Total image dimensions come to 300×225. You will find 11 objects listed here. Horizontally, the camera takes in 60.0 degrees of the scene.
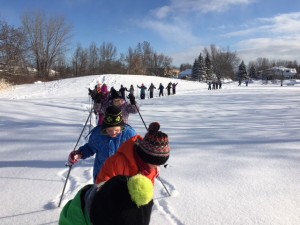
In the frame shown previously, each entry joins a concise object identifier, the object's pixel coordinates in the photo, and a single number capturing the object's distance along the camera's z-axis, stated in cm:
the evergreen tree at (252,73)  8054
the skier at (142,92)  2255
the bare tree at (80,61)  5248
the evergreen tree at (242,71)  6949
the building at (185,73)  8511
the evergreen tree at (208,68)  6531
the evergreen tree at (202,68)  6258
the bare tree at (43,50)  4677
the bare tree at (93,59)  5309
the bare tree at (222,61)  7027
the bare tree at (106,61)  4920
